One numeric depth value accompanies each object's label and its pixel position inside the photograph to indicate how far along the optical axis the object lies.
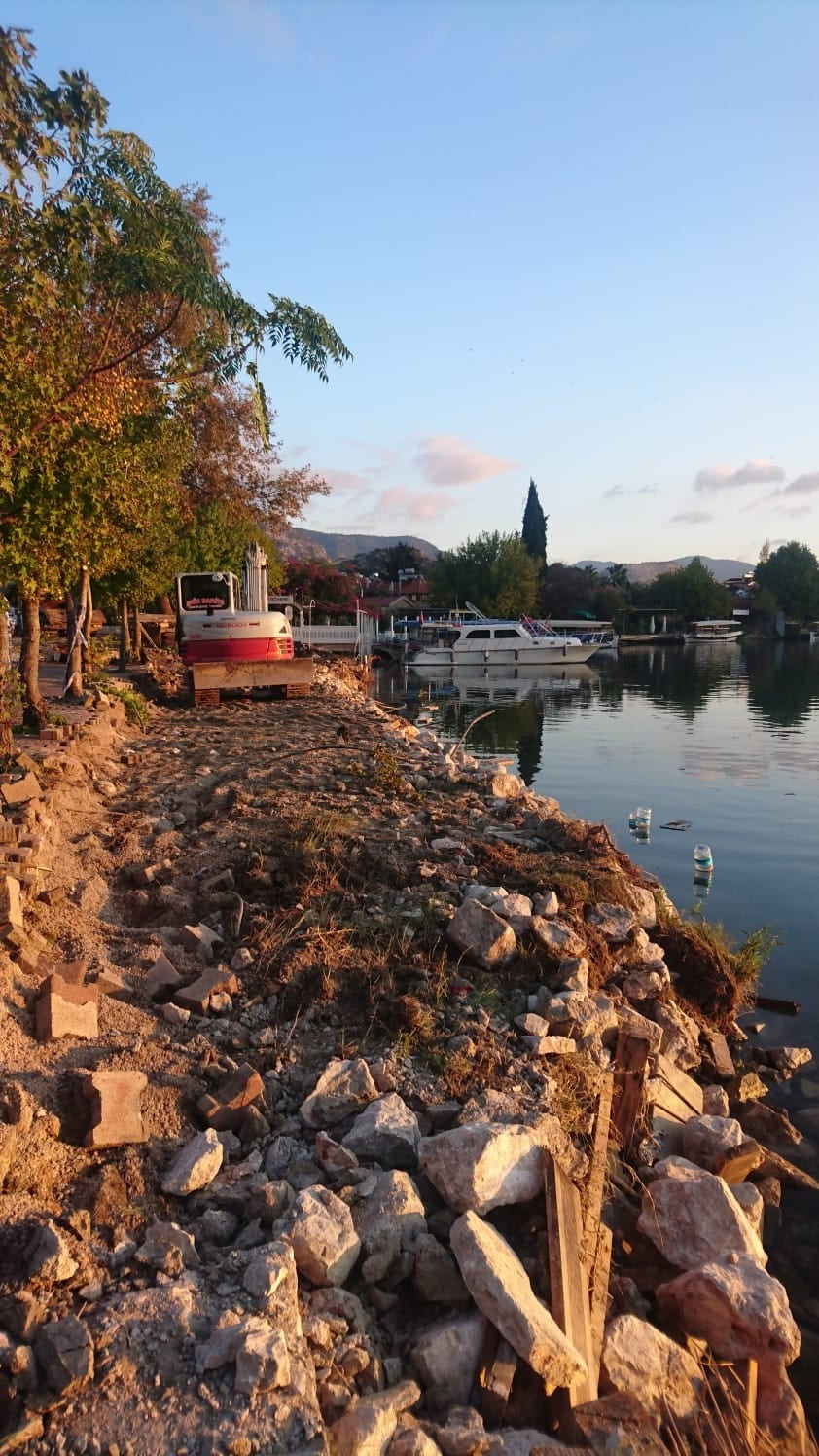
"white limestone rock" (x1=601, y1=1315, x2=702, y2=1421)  2.98
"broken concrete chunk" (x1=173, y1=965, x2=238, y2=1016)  4.55
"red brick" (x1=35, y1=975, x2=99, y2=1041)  3.91
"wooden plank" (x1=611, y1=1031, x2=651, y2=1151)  4.36
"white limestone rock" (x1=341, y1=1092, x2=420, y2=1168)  3.59
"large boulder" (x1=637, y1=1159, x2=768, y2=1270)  3.69
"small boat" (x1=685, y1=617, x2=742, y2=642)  96.11
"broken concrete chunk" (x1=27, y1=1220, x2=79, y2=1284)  2.69
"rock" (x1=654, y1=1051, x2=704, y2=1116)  5.07
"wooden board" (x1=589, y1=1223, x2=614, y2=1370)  3.07
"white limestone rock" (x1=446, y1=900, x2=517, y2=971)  5.20
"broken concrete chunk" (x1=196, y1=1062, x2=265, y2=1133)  3.70
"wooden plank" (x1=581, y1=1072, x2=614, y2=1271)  3.46
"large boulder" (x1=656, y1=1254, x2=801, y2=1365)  3.32
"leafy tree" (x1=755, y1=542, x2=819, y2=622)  115.88
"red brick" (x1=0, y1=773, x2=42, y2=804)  6.56
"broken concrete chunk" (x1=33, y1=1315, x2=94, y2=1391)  2.40
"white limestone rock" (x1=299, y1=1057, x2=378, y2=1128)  3.79
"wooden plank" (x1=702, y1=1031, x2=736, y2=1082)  5.87
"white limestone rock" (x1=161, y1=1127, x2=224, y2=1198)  3.23
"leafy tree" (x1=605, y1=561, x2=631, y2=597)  122.41
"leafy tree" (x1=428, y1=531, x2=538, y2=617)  80.69
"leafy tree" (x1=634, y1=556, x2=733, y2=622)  109.44
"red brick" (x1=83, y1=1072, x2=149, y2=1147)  3.34
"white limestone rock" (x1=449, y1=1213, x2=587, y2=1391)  2.73
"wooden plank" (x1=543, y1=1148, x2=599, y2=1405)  2.92
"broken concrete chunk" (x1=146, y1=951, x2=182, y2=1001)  4.64
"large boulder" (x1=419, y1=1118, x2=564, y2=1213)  3.30
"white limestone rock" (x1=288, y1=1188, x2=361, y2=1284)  2.96
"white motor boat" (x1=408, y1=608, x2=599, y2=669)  54.88
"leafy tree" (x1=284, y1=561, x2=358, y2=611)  52.75
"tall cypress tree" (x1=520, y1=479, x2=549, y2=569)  106.62
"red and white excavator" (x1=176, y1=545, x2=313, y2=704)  16.50
